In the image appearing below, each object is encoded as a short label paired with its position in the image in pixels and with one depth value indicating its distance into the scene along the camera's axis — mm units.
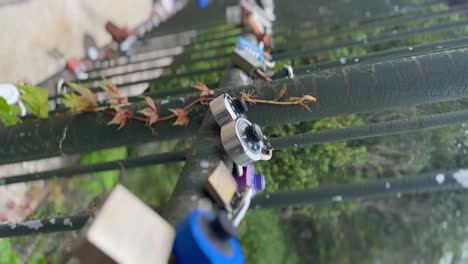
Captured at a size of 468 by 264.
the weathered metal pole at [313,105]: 555
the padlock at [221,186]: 472
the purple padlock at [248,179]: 568
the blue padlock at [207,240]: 393
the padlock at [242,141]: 539
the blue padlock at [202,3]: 2778
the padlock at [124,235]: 361
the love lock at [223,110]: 564
